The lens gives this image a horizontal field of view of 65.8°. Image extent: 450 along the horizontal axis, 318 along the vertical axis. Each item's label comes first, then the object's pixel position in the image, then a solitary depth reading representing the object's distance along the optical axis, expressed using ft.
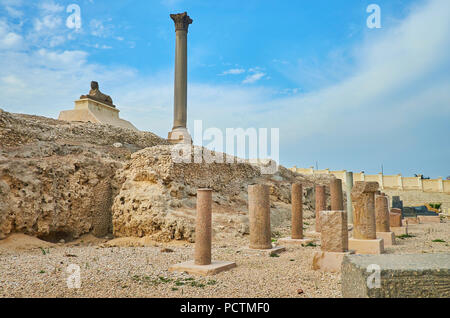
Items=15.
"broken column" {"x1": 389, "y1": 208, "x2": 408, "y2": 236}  42.47
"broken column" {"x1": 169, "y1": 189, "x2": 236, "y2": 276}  20.00
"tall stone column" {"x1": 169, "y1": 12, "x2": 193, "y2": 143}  69.00
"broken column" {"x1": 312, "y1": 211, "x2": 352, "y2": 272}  20.51
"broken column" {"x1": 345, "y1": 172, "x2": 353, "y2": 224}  48.93
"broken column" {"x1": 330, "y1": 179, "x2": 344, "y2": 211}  39.75
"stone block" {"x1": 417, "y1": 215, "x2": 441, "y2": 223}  57.41
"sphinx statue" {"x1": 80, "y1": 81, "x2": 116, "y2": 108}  73.02
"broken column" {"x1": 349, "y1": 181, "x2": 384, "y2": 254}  26.43
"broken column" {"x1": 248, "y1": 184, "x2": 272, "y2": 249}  27.45
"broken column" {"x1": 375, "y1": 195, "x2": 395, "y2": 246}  32.56
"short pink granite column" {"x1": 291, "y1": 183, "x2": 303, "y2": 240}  33.35
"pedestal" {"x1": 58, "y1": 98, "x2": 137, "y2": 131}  70.23
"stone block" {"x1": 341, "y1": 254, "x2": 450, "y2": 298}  11.91
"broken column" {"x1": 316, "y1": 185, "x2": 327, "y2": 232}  40.47
